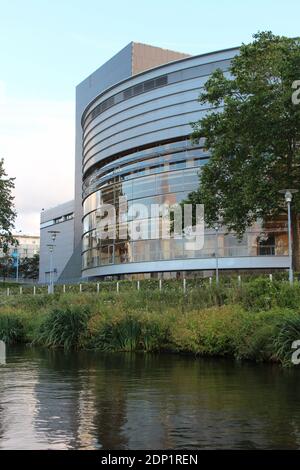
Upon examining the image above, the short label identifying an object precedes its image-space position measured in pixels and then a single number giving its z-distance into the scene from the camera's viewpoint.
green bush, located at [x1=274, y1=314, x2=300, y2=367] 15.55
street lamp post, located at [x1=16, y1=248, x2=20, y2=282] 115.19
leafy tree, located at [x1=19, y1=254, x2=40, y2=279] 122.94
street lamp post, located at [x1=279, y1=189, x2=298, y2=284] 24.30
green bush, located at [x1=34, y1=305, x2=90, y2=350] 22.16
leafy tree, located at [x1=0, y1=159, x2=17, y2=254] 51.34
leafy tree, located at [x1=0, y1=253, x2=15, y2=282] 53.60
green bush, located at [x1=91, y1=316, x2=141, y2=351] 20.12
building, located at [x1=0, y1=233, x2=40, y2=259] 163.38
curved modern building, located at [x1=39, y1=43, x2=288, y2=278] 49.88
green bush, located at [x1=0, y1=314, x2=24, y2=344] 24.94
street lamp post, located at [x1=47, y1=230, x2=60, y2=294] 36.97
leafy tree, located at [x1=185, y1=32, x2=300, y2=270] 29.03
